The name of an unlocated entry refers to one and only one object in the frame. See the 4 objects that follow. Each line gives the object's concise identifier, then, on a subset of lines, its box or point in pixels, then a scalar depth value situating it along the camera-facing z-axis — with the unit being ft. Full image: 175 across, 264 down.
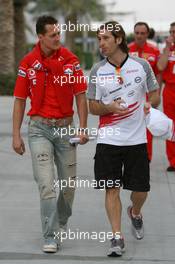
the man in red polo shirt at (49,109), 42.09
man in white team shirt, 41.11
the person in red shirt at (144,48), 65.60
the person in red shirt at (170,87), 67.56
